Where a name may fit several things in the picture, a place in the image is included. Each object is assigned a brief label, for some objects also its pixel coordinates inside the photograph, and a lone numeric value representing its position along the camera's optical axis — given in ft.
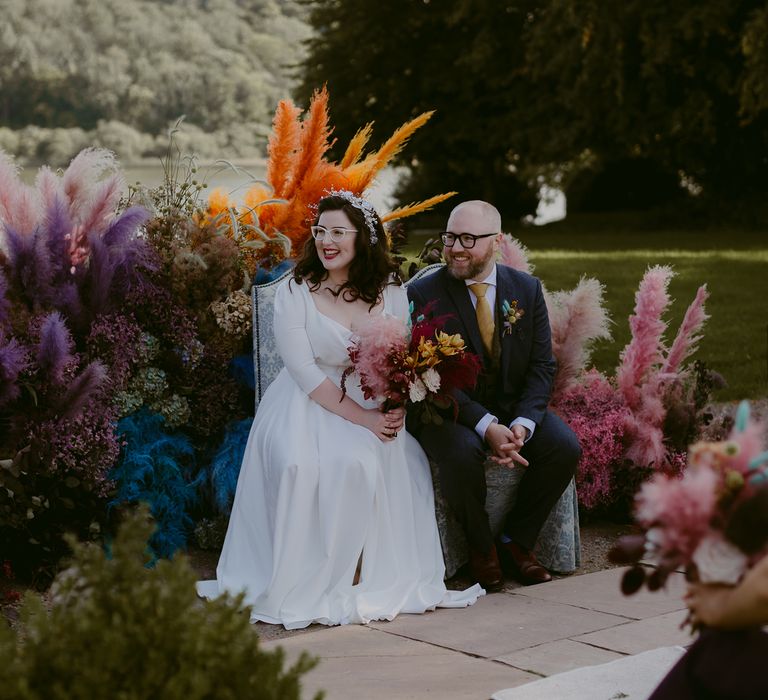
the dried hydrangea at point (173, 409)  16.81
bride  14.62
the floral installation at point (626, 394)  17.80
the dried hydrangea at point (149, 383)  16.66
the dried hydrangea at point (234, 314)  17.29
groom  15.56
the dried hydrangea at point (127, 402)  16.42
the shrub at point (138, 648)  6.72
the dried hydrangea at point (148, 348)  16.65
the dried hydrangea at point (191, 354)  17.07
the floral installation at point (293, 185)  18.35
